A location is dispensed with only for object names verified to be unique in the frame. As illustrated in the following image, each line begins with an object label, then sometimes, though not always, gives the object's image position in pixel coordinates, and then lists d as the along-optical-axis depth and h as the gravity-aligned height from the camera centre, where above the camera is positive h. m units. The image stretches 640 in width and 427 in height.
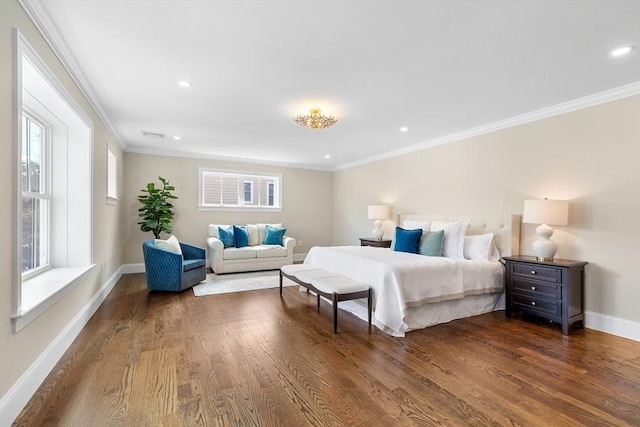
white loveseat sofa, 5.65 -0.82
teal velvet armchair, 4.29 -0.83
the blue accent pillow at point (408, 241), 4.23 -0.39
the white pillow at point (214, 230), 6.12 -0.37
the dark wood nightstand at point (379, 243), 5.62 -0.56
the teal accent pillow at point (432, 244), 4.04 -0.41
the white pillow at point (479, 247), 3.82 -0.43
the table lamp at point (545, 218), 3.18 -0.04
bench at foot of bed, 3.05 -0.79
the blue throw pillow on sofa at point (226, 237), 6.00 -0.50
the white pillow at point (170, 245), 4.47 -0.51
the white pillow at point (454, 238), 4.00 -0.33
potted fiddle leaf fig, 5.41 +0.01
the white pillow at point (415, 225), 4.61 -0.18
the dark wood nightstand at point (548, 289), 3.03 -0.80
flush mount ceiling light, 3.52 +1.10
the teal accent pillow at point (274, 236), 6.43 -0.51
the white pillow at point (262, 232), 6.56 -0.43
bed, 3.04 -0.73
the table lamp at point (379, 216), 5.80 -0.05
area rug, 4.55 -1.18
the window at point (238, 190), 6.53 +0.50
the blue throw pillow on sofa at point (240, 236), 6.12 -0.51
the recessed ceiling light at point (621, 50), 2.29 +1.28
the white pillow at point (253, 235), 6.45 -0.49
